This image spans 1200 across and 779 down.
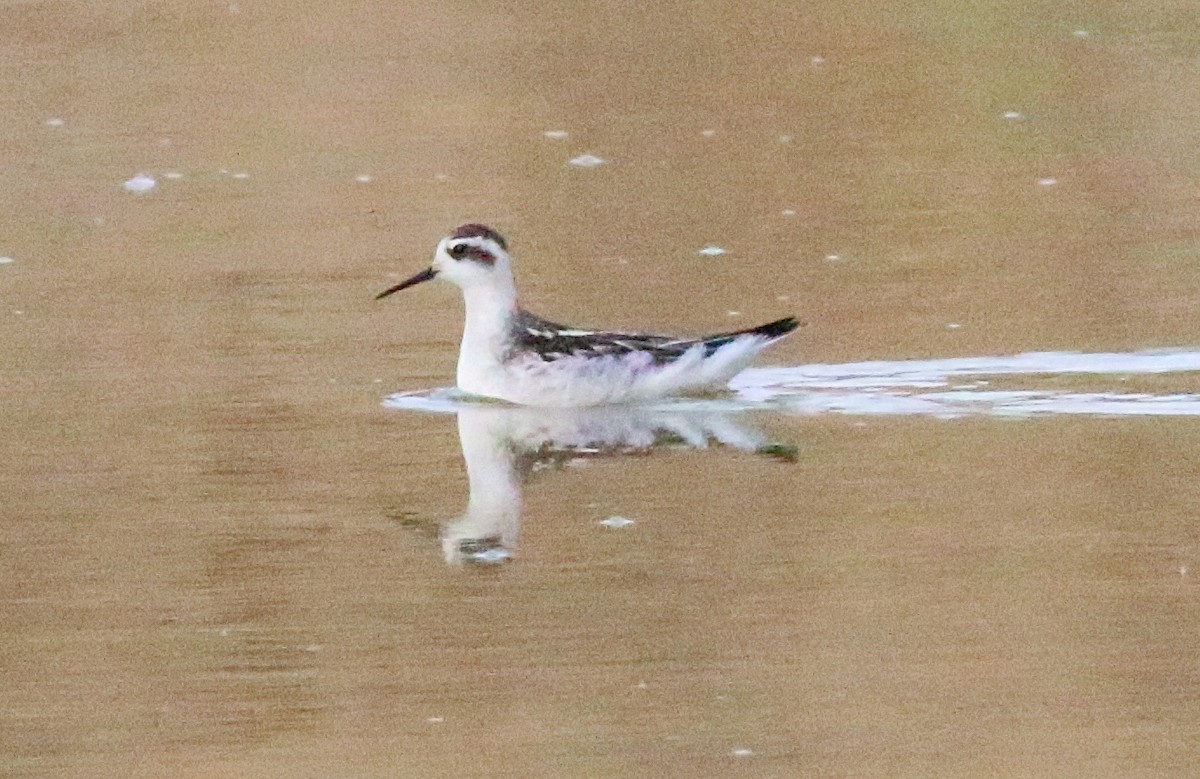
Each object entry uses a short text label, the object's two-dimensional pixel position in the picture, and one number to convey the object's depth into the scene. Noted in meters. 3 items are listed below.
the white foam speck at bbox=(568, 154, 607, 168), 12.80
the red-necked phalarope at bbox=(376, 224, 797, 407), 8.89
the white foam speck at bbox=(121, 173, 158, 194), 12.39
